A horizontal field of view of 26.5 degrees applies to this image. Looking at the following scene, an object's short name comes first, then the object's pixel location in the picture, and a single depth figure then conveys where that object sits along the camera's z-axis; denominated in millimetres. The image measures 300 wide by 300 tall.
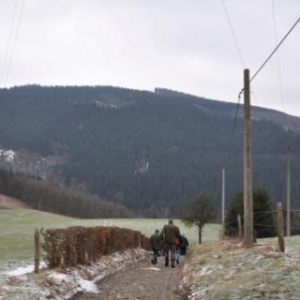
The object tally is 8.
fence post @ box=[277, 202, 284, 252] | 16828
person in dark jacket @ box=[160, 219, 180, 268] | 23969
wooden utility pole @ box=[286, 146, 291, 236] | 52416
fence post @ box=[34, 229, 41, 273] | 16094
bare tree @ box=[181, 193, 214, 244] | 78188
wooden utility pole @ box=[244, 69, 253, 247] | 22995
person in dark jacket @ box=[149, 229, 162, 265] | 29644
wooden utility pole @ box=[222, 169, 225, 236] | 57931
